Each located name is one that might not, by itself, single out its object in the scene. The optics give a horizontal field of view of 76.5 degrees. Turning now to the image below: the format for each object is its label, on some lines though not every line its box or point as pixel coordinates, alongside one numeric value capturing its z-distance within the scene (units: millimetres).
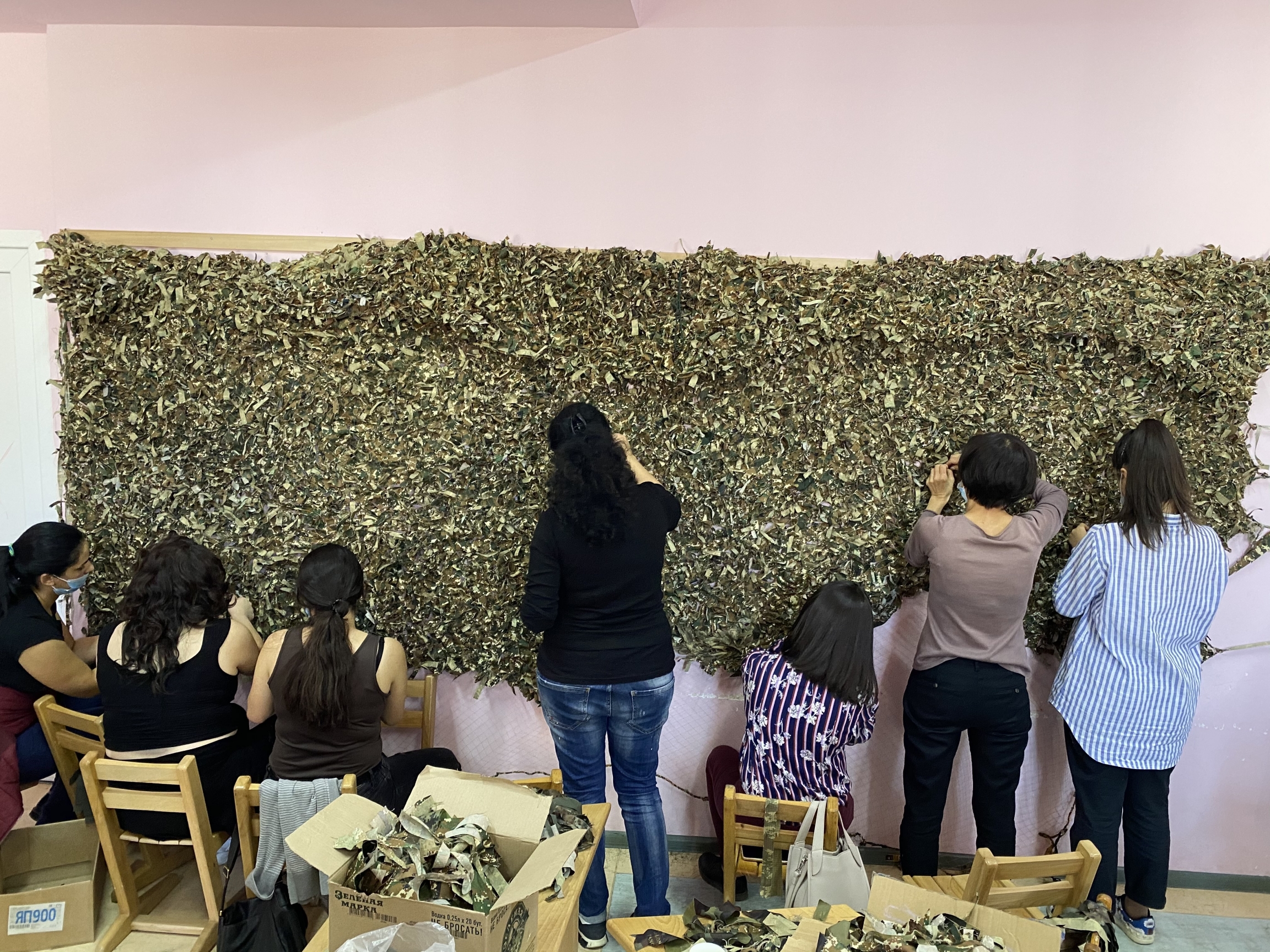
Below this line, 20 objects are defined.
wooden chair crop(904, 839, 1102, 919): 1578
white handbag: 1791
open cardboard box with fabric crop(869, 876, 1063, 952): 1285
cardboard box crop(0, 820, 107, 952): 2119
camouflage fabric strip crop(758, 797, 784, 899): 1896
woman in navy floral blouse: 2125
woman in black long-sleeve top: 1954
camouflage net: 2318
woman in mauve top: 2170
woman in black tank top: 2111
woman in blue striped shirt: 2154
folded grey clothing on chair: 2010
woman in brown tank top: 2037
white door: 2545
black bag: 1965
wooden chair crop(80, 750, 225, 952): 1977
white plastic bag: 1153
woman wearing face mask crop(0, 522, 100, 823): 2270
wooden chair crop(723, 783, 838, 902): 1858
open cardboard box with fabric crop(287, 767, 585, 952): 1160
